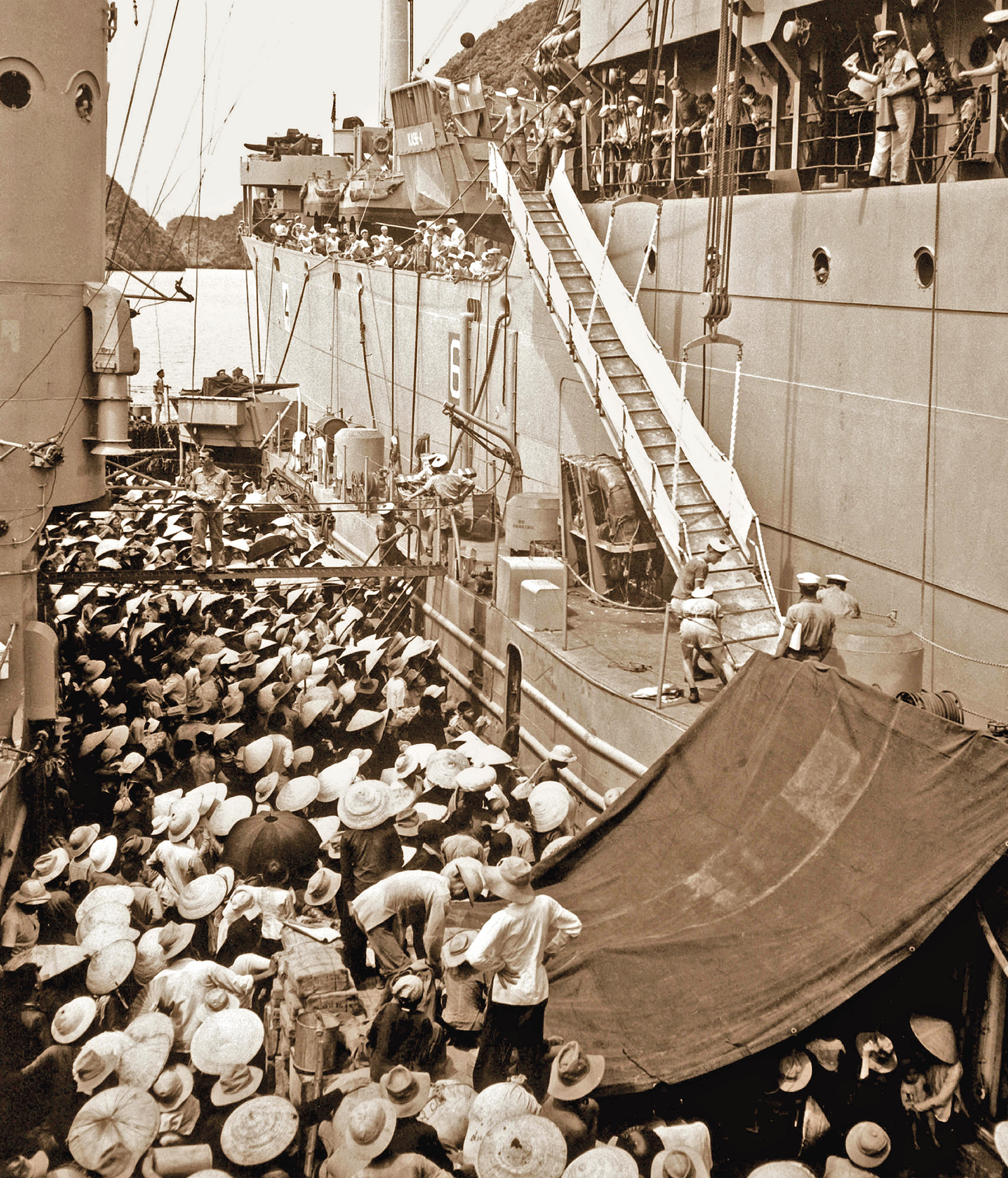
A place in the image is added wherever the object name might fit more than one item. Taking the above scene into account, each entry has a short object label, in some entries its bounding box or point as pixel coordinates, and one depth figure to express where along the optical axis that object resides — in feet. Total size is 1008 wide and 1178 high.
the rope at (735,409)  51.47
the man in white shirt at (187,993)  24.35
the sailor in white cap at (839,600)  39.96
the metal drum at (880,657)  38.60
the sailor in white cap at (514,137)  81.51
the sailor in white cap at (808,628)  36.29
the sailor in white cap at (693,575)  45.03
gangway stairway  47.42
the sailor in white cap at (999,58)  39.27
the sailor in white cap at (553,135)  79.97
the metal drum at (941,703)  31.07
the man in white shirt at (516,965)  23.43
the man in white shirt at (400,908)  27.27
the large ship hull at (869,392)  39.93
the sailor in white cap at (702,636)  41.91
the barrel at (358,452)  91.86
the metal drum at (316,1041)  24.48
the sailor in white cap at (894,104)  43.42
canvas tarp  24.27
